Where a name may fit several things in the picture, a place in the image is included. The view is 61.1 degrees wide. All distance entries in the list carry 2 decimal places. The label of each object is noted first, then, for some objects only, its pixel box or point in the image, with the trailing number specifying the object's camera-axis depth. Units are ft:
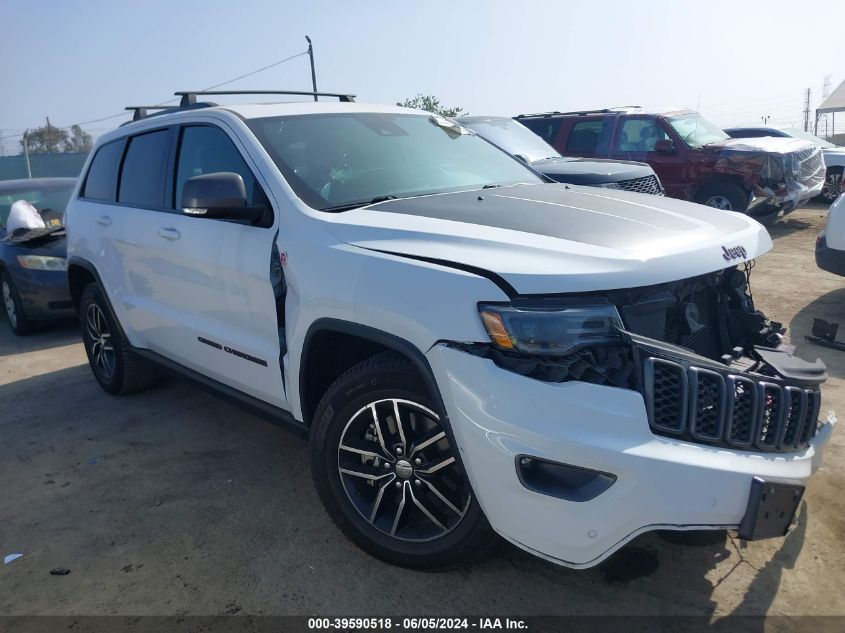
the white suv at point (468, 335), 7.32
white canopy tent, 139.03
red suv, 34.94
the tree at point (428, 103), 91.12
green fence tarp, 74.79
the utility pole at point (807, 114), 143.00
